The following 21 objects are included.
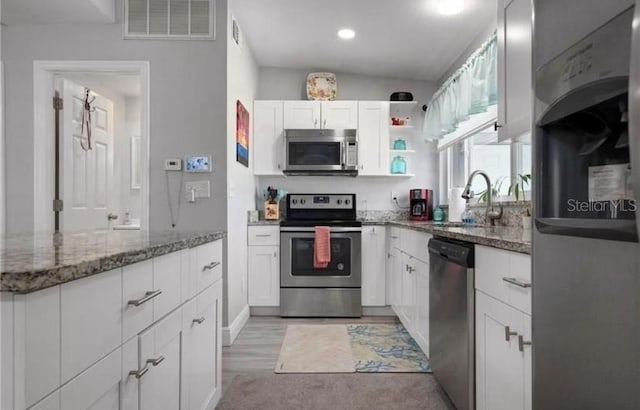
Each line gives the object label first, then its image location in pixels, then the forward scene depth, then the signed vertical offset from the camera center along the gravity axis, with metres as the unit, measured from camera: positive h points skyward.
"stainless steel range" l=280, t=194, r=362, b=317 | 3.64 -0.66
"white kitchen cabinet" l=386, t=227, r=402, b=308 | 3.36 -0.60
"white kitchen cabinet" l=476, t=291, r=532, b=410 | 1.26 -0.55
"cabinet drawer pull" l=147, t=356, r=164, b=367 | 1.08 -0.45
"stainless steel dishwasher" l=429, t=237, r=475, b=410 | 1.66 -0.55
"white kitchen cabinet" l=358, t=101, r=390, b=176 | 4.05 +0.73
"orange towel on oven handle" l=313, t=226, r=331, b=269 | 3.57 -0.39
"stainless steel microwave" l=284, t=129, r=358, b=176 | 3.91 +0.58
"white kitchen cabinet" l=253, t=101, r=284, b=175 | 4.00 +0.72
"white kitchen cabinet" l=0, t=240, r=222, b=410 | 0.62 -0.30
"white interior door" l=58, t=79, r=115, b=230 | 3.04 +0.35
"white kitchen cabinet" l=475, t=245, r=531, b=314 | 1.24 -0.25
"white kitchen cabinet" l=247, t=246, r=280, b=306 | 3.65 -0.67
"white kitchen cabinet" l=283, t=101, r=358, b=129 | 4.03 +0.97
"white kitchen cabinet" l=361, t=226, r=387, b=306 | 3.72 -0.59
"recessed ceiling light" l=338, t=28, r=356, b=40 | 3.31 +1.52
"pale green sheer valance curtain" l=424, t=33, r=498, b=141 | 2.57 +0.89
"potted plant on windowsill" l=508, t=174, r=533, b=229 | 2.41 +0.12
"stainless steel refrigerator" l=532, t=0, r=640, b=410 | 0.67 +0.00
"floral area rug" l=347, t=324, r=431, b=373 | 2.48 -1.06
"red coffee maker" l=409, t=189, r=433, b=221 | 4.14 +0.00
